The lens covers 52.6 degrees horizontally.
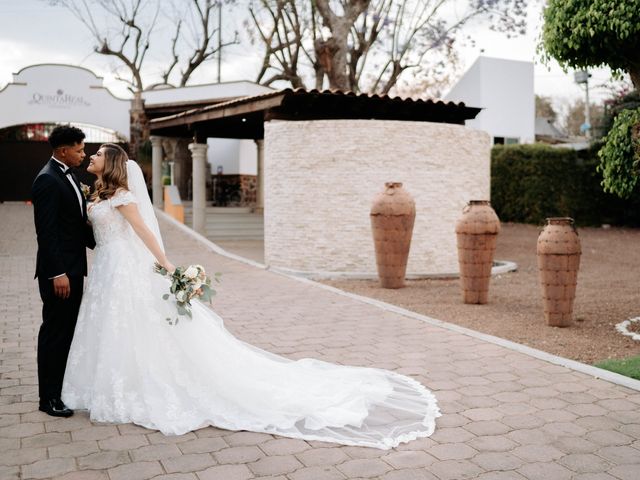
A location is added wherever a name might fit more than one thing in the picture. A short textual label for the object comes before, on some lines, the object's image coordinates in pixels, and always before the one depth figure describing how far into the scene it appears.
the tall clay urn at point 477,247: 8.47
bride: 3.80
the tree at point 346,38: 18.55
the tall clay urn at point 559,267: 6.82
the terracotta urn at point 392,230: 9.59
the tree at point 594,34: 5.78
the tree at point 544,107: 49.12
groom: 3.88
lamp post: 25.94
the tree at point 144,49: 30.44
